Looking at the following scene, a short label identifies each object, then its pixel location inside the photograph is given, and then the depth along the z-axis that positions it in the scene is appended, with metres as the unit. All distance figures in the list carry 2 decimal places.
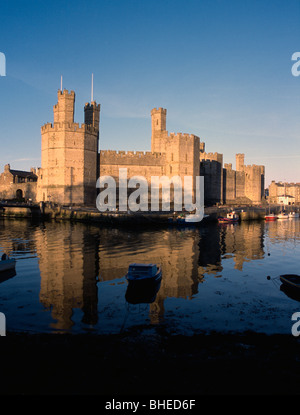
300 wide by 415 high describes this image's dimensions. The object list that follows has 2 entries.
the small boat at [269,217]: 53.00
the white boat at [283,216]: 55.65
